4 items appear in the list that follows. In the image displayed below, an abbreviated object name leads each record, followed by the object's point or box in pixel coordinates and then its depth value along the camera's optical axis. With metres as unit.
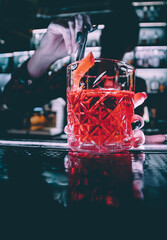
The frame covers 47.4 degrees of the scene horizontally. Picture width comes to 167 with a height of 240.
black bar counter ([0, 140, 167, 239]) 0.16
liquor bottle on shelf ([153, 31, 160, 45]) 3.21
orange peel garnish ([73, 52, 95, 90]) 0.45
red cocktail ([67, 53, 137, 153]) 0.47
